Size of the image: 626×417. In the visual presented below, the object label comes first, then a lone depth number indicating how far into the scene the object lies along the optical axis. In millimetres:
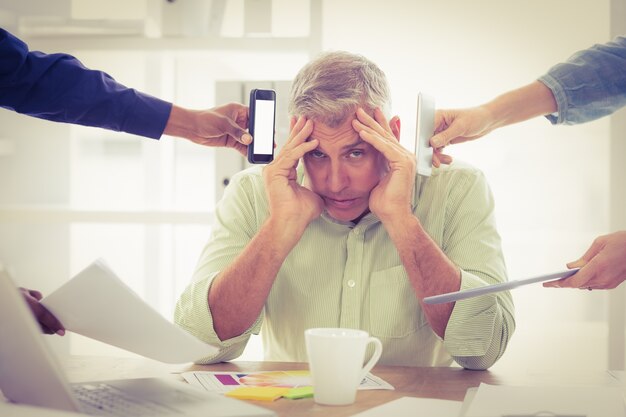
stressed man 1544
